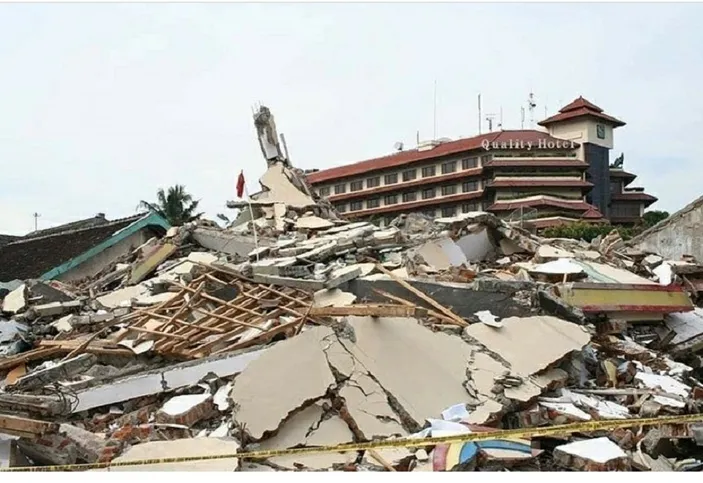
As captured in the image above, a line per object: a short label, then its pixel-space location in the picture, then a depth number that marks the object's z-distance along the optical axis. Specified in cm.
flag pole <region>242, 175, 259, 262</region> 992
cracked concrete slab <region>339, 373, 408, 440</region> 540
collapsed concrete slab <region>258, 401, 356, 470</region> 506
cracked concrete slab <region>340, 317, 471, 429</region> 581
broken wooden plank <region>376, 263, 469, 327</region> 715
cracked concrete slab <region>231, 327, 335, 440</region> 544
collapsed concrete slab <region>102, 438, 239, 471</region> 477
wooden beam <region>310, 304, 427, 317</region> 663
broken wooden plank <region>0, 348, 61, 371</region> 724
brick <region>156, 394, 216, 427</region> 562
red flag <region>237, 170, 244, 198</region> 970
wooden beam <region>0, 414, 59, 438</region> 499
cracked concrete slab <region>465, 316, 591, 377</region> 643
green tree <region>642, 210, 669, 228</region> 4324
